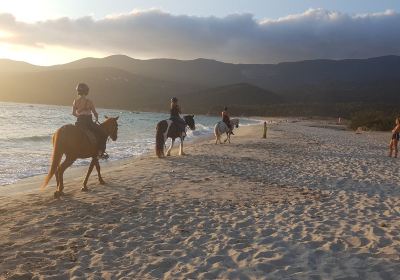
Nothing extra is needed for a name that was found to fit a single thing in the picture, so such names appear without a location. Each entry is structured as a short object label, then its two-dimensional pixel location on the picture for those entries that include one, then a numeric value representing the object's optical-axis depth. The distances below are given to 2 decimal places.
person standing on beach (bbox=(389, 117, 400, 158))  19.91
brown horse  9.85
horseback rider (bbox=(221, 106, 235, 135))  25.14
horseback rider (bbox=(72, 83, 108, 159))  10.27
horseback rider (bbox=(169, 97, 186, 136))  17.30
